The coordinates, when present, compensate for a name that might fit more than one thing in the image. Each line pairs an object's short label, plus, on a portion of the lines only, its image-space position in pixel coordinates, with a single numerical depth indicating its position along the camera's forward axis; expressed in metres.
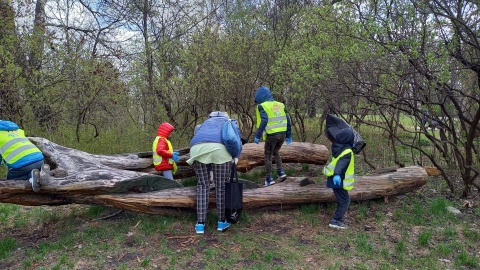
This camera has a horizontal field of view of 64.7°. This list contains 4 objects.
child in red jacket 6.15
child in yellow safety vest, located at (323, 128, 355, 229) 5.08
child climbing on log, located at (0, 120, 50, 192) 4.78
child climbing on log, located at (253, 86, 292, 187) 6.56
